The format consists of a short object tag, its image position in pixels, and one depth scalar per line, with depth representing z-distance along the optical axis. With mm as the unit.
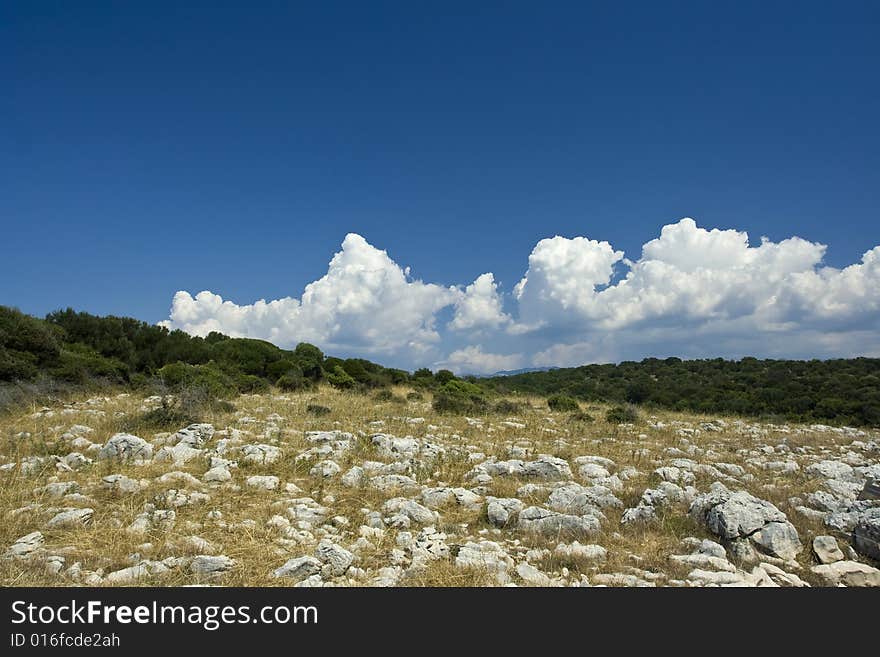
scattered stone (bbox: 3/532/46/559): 4516
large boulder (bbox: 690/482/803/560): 4914
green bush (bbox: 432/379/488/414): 15227
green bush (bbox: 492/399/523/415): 16189
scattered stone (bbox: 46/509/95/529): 5195
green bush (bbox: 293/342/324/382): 22047
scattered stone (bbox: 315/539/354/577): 4375
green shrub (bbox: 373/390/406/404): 17481
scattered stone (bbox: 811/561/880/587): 4453
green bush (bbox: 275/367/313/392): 18922
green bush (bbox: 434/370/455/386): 27047
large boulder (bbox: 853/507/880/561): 4910
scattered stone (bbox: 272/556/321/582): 4277
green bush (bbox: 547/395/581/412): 18214
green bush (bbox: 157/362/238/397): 14422
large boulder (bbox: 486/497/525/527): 5742
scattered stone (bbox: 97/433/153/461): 7598
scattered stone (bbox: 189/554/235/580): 4281
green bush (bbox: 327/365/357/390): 21781
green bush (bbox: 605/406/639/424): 15247
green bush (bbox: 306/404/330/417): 12995
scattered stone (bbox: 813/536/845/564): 4809
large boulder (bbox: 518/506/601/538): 5398
